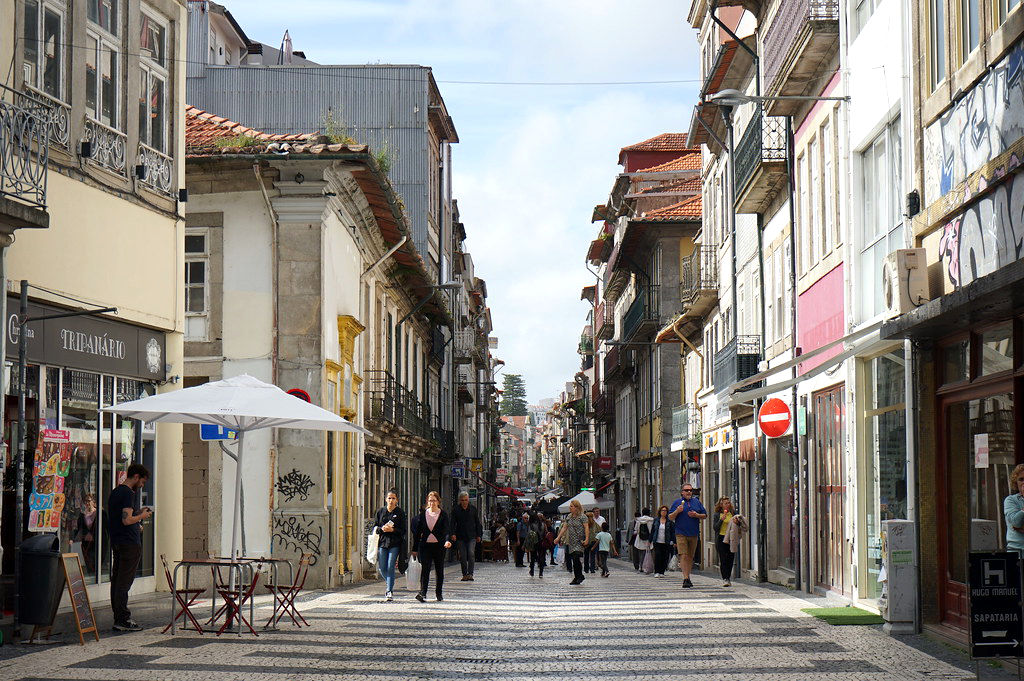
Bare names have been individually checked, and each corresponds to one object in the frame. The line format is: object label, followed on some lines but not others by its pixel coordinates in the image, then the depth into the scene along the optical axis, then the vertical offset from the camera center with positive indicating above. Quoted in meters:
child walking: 31.48 -1.93
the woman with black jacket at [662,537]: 29.41 -1.65
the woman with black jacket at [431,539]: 20.14 -1.15
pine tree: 196.88 +8.87
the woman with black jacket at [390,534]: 20.59 -1.08
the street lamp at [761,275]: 17.81 +2.83
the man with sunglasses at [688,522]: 24.38 -1.11
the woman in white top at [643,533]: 33.12 -1.76
